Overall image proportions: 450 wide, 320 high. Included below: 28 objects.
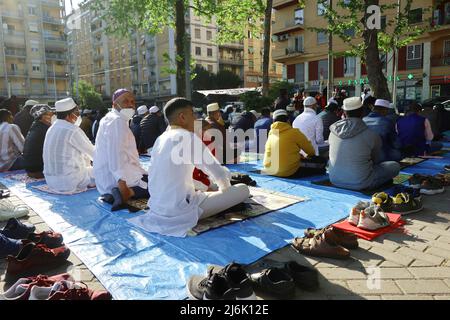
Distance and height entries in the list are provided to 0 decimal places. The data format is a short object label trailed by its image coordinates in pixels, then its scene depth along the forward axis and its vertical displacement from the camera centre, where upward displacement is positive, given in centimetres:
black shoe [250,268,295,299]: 241 -116
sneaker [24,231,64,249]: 326 -111
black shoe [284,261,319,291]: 251 -115
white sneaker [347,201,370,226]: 371 -106
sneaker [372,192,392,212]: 404 -103
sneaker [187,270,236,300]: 223 -111
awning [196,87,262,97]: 2612 +150
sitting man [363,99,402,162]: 606 -33
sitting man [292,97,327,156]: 714 -33
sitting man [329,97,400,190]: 480 -60
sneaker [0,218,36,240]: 358 -113
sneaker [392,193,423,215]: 409 -109
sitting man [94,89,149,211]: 460 -57
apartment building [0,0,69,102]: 4225 +809
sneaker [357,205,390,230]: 353 -108
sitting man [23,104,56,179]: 633 -47
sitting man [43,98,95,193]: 531 -55
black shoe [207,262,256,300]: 224 -107
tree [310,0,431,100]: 945 +225
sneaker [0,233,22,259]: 319 -115
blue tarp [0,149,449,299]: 277 -123
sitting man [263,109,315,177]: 574 -61
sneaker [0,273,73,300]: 238 -114
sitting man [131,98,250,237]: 353 -63
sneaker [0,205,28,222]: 439 -118
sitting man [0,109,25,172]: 729 -58
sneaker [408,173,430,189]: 501 -101
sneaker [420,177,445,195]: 484 -106
